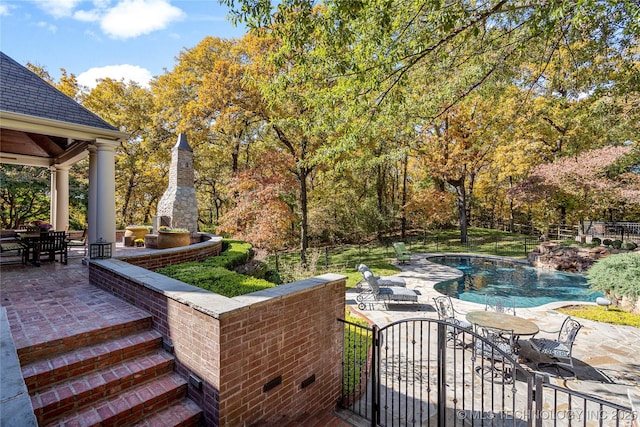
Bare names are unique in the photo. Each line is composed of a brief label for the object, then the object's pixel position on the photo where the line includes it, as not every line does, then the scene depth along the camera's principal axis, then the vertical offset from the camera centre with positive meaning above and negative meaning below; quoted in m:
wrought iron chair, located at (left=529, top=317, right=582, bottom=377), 5.05 -2.42
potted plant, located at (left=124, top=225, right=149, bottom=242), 10.55 -0.73
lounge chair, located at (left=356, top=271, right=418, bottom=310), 8.16 -2.33
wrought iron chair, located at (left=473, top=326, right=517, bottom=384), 4.99 -2.53
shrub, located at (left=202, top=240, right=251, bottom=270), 7.49 -1.27
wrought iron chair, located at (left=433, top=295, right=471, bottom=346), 6.14 -2.39
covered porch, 5.77 +1.77
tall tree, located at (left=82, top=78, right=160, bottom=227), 17.23 +4.92
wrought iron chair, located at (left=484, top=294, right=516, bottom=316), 7.02 -2.64
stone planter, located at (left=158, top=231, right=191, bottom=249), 8.32 -0.77
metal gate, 3.45 -2.73
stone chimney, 11.08 +0.71
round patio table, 5.23 -2.08
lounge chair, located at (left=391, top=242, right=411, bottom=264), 14.95 -2.17
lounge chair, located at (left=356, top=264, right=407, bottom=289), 9.23 -2.26
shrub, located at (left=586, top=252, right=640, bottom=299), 8.24 -1.86
